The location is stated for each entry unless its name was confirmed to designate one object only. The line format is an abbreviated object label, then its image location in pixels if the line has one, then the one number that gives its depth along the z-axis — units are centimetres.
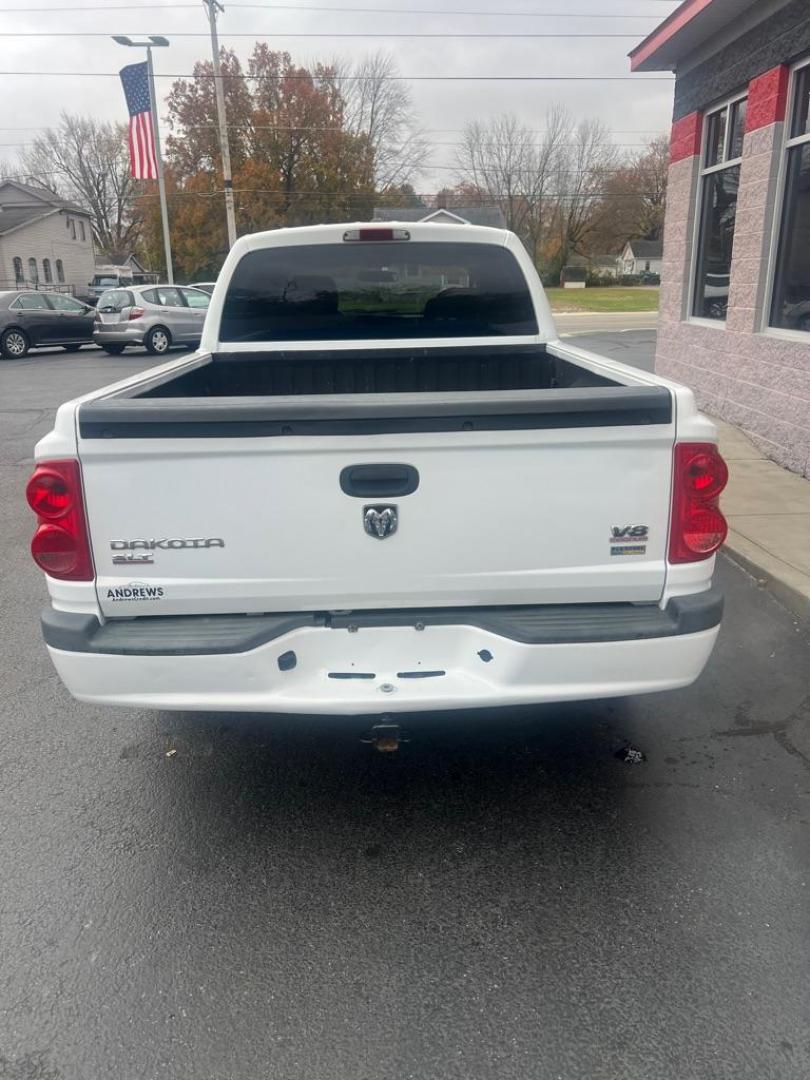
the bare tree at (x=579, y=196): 6688
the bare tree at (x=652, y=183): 7006
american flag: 2575
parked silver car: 2091
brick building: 768
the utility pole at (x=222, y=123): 2820
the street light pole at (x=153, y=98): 2644
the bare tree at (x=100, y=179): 6900
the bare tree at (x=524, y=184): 6375
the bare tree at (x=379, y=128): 5858
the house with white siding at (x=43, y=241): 4656
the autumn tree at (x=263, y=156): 4700
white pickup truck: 260
